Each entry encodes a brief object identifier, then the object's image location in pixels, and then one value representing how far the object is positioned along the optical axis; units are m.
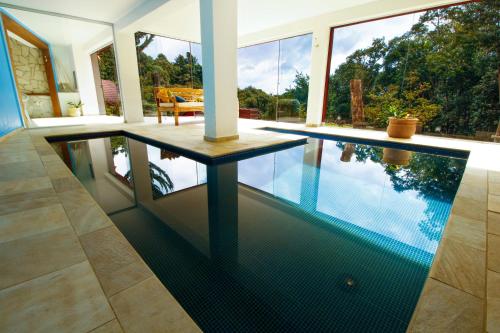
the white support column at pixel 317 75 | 5.18
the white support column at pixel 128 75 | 5.61
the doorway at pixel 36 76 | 7.16
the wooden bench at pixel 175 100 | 5.51
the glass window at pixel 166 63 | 7.79
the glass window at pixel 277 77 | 6.74
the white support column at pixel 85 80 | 8.06
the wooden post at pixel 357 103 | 5.48
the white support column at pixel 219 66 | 3.22
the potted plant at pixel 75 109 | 8.05
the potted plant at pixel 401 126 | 4.17
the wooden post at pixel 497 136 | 3.89
